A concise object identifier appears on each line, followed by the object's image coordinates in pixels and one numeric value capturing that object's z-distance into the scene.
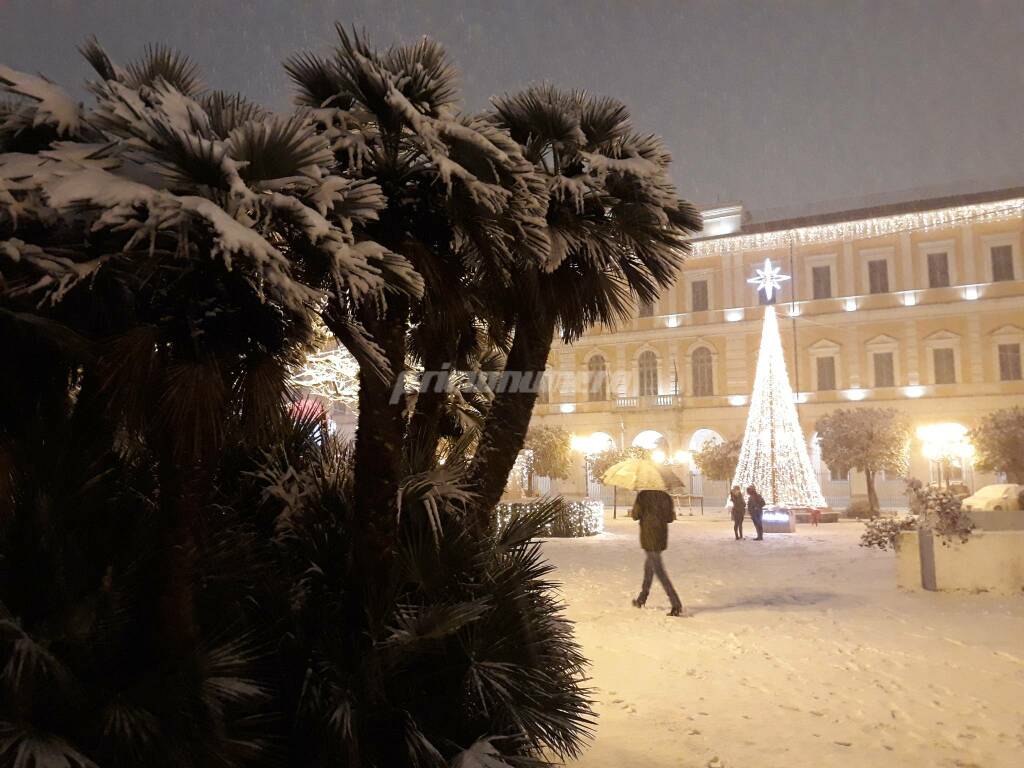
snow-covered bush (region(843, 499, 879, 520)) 28.92
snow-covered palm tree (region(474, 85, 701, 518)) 4.74
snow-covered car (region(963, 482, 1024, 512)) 18.33
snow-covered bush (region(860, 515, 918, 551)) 10.81
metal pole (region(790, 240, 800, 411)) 33.94
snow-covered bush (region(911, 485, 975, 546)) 9.98
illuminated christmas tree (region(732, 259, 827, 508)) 25.06
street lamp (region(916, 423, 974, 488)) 30.17
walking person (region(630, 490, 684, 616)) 9.50
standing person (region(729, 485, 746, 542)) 20.09
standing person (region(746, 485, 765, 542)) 20.04
